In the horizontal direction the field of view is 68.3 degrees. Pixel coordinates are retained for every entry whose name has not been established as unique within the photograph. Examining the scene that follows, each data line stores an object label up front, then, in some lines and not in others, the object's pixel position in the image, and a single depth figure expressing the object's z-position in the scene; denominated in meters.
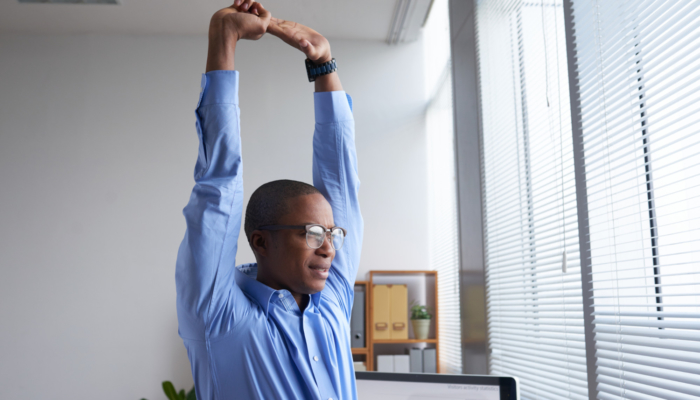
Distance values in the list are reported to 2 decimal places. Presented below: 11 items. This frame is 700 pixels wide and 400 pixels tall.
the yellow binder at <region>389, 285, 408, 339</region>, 3.34
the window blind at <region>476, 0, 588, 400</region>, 1.62
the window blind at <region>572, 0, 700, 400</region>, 1.09
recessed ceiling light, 3.49
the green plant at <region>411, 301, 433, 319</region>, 3.39
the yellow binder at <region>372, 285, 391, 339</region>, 3.33
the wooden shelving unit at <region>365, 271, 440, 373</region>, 3.30
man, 0.83
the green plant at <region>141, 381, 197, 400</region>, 3.04
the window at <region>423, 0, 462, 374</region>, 3.17
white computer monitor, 1.10
